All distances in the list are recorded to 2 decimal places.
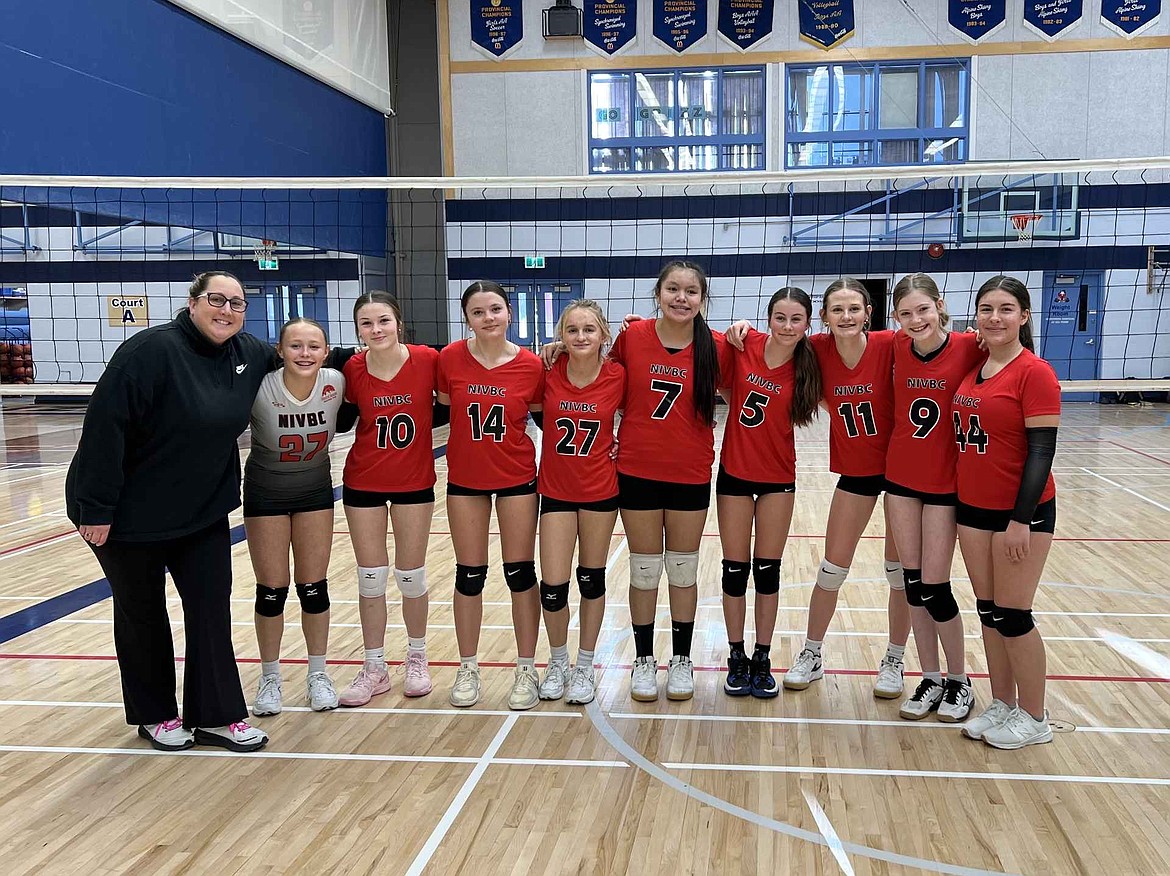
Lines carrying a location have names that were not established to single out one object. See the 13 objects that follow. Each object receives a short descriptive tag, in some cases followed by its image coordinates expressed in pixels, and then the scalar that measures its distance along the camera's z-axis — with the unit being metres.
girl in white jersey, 3.15
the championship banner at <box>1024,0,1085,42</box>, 13.55
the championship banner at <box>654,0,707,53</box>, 14.07
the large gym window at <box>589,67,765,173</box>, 14.21
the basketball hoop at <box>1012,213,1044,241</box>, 12.84
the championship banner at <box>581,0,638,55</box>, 14.12
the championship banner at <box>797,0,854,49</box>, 13.82
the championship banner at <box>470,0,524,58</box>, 14.34
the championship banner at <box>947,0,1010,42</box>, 13.61
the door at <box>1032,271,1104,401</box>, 13.96
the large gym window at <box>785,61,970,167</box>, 13.91
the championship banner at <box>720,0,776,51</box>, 13.99
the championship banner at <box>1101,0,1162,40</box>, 13.35
